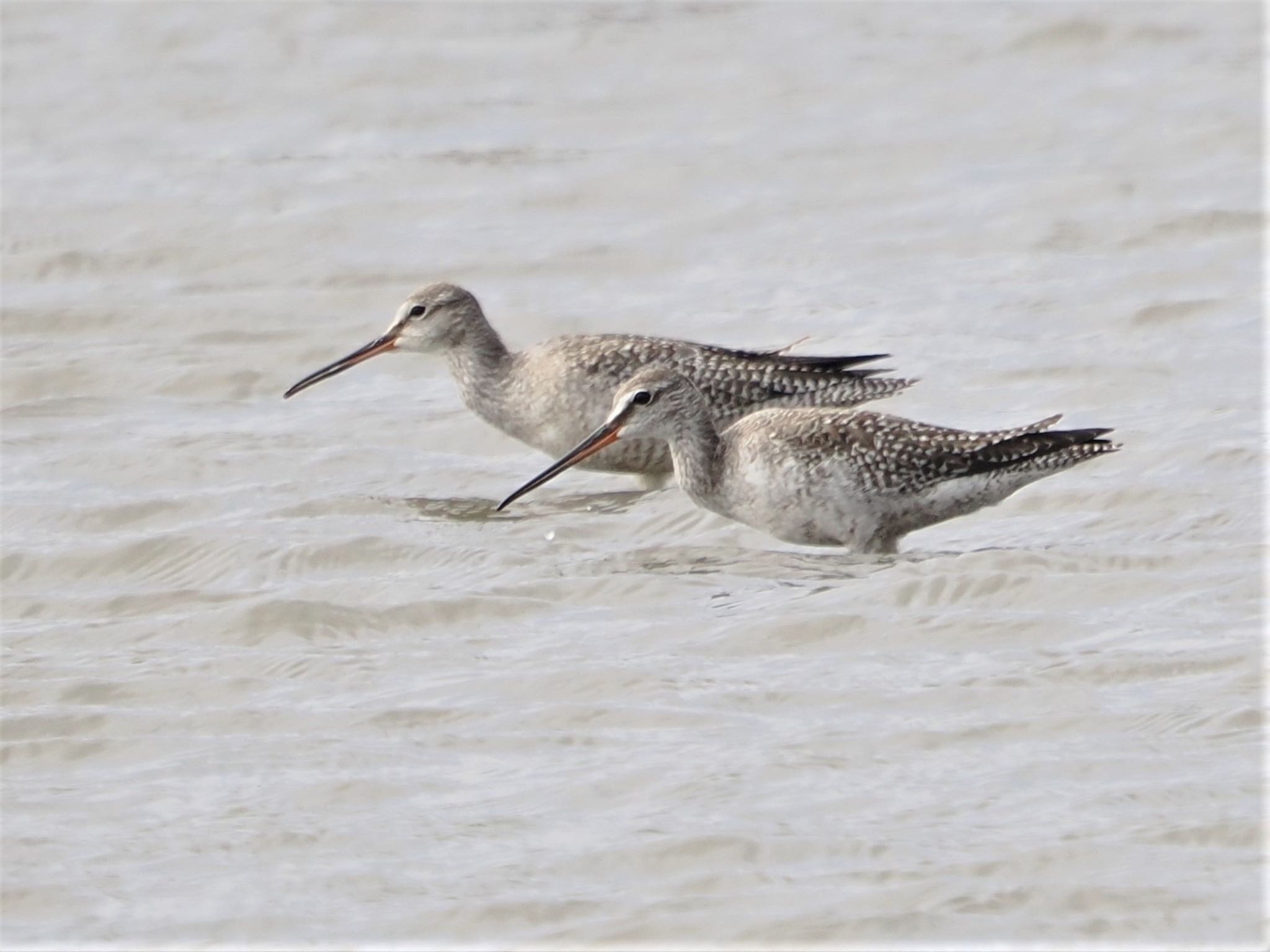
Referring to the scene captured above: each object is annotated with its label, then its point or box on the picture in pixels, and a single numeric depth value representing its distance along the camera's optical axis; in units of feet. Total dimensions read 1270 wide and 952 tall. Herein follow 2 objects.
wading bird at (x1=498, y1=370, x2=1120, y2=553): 58.95
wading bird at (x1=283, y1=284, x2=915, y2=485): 67.77
